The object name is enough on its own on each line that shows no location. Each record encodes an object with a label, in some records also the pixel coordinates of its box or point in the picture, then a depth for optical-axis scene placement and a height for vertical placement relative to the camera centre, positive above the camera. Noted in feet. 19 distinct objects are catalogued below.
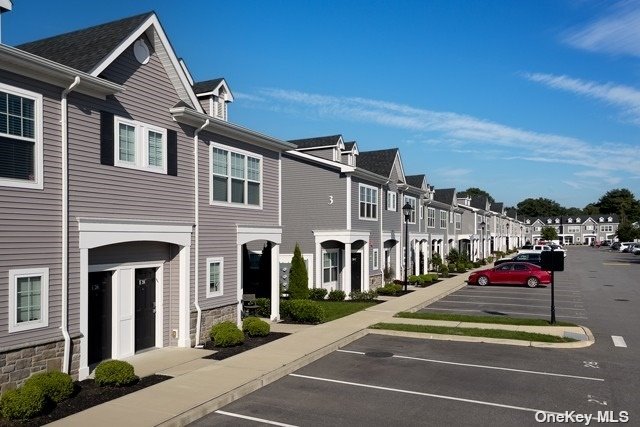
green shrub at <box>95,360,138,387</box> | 34.27 -8.97
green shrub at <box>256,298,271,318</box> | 65.00 -8.88
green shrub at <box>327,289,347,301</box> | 84.53 -9.90
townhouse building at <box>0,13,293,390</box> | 32.68 +2.69
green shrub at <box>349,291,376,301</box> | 85.25 -10.14
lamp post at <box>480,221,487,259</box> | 218.38 -6.46
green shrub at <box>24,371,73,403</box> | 30.53 -8.65
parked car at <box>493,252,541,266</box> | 143.25 -7.24
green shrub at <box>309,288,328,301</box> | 84.07 -9.47
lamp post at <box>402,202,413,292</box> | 95.99 +3.64
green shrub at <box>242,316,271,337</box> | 51.62 -9.11
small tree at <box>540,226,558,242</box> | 431.43 -2.63
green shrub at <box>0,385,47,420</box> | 28.09 -8.87
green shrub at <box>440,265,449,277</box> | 135.74 -9.97
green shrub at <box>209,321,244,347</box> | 46.88 -8.95
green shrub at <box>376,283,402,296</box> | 92.79 -10.02
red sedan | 110.93 -9.37
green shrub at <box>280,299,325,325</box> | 60.90 -8.99
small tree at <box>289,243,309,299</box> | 72.84 -6.26
